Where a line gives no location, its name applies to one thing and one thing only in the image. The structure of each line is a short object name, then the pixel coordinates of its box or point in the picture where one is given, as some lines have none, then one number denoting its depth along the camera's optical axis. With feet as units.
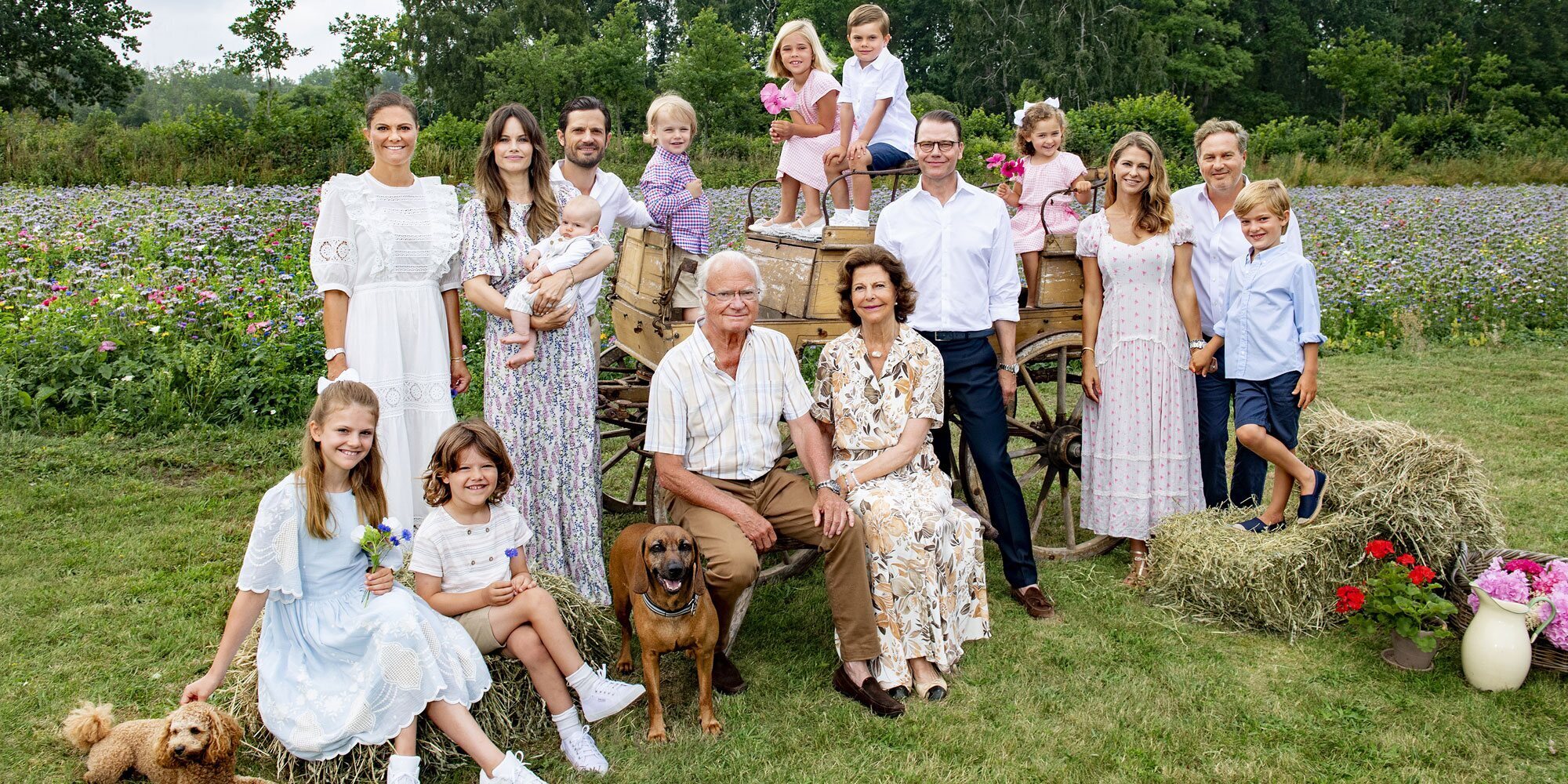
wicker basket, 13.39
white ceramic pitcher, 12.05
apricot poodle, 9.20
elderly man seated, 12.34
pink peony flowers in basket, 12.21
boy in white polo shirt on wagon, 17.21
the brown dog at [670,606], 11.13
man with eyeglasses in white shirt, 14.58
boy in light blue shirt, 14.43
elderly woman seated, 12.62
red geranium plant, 12.53
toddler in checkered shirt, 15.35
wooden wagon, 15.81
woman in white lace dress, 12.65
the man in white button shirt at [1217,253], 15.20
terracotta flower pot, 12.71
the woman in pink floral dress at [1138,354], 15.16
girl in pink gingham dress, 17.07
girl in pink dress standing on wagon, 17.61
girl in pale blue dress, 10.08
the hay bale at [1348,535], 13.91
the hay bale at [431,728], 10.37
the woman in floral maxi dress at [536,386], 13.03
